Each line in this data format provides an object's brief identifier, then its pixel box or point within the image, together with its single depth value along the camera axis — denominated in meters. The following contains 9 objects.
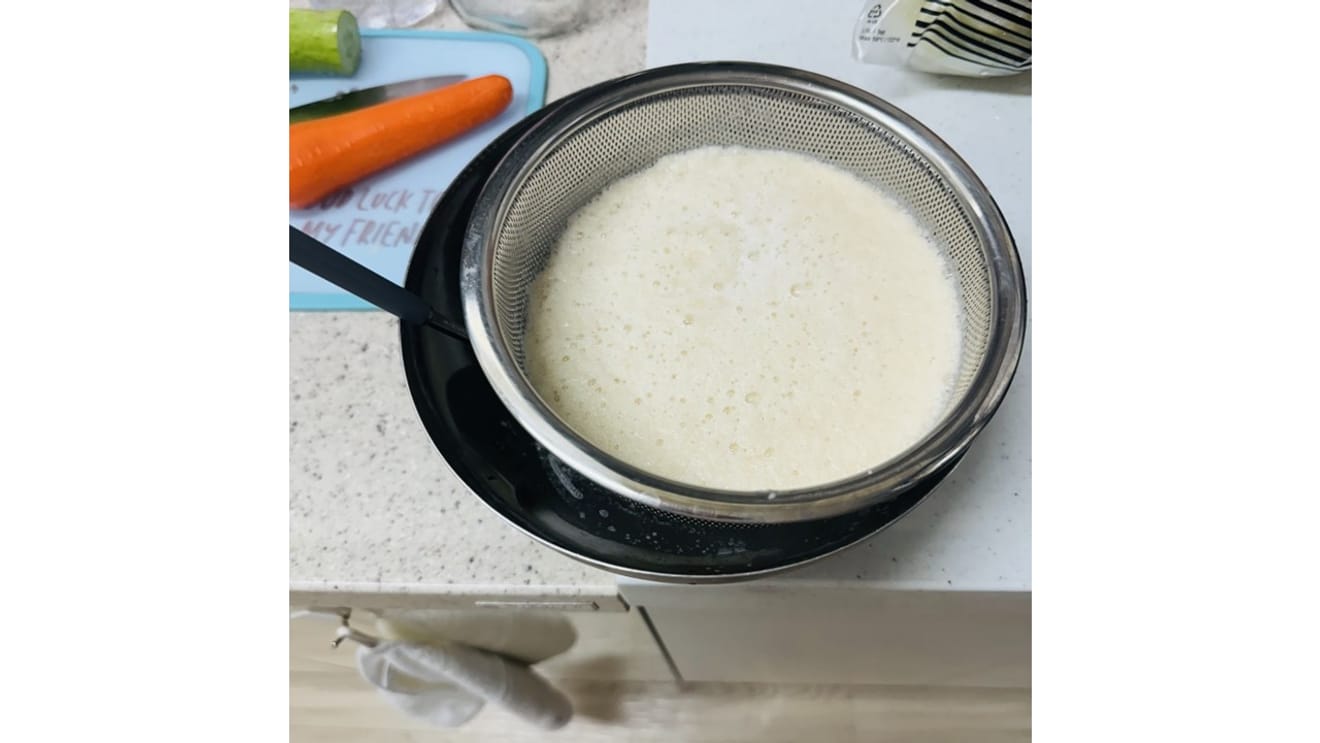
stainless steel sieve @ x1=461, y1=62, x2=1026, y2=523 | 0.40
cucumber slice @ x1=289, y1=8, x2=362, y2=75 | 0.68
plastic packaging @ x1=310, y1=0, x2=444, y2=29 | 0.75
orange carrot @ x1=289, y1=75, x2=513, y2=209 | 0.66
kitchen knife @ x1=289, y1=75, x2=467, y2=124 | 0.69
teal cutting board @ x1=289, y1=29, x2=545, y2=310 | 0.65
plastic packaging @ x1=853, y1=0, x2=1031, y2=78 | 0.60
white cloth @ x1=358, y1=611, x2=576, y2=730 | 0.73
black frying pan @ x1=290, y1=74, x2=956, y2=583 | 0.46
